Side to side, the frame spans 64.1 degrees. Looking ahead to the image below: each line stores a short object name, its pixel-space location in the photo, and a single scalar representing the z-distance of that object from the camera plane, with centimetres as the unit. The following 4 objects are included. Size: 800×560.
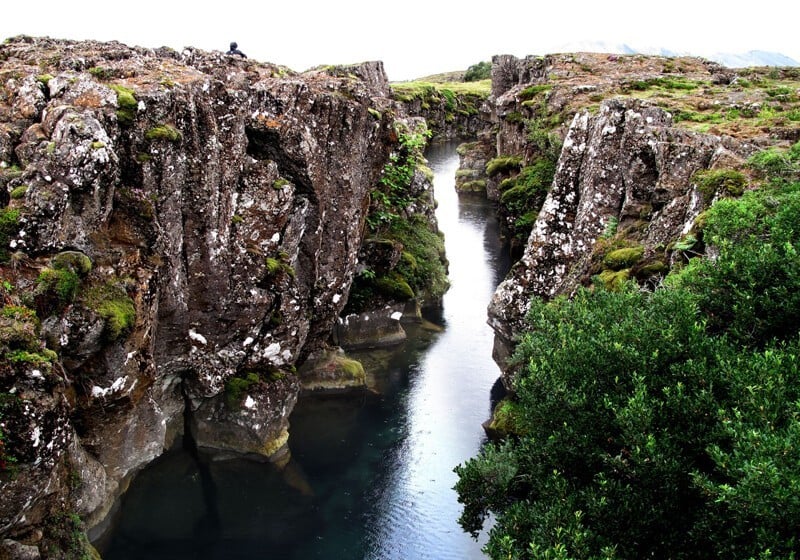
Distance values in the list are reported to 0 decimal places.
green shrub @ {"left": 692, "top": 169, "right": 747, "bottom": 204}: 2064
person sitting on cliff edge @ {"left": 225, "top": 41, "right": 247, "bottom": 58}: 3180
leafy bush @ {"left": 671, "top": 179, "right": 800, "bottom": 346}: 1320
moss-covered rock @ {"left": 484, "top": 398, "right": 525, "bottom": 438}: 2919
